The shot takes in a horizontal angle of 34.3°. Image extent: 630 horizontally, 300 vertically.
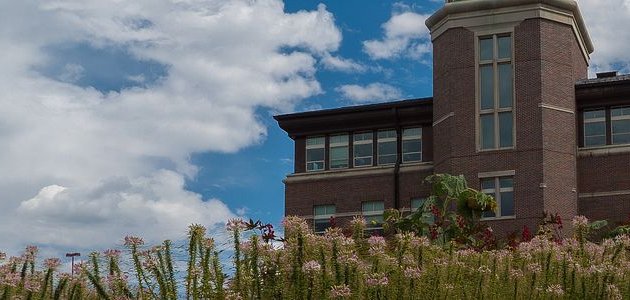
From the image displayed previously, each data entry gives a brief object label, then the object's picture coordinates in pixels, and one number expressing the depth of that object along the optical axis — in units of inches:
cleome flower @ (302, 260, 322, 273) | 301.7
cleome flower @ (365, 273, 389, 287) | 310.7
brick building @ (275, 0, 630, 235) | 1568.7
